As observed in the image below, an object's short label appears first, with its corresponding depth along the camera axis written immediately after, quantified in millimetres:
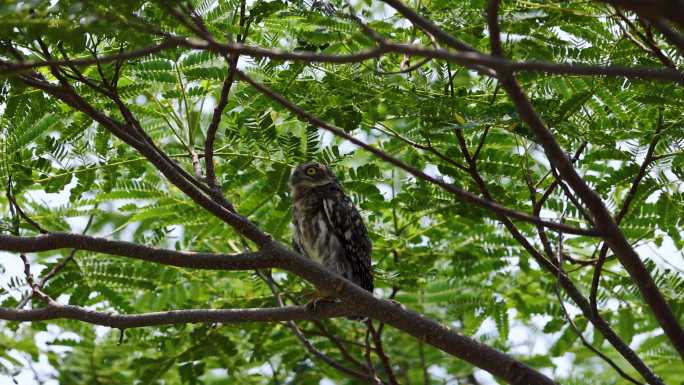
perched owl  11062
